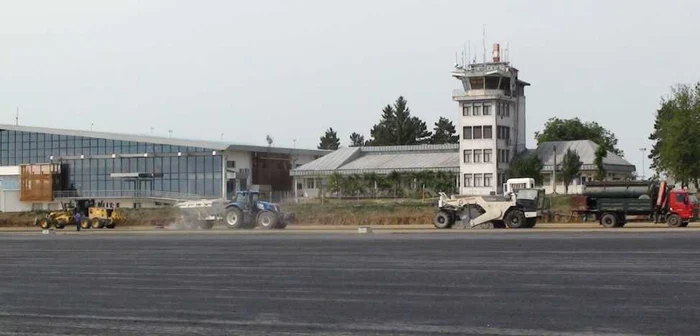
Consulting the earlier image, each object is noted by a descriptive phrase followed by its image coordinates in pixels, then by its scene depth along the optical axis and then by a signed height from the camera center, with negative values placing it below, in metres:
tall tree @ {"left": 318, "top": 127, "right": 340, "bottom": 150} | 194.25 +11.59
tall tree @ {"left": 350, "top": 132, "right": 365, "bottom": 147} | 190.43 +11.70
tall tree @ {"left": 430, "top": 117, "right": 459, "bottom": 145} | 170.62 +11.48
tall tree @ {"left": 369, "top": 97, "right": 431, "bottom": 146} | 165.12 +11.73
